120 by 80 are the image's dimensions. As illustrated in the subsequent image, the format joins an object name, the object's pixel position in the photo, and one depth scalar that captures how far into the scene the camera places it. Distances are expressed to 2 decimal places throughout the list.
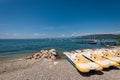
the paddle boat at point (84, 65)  5.10
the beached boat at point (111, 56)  6.66
